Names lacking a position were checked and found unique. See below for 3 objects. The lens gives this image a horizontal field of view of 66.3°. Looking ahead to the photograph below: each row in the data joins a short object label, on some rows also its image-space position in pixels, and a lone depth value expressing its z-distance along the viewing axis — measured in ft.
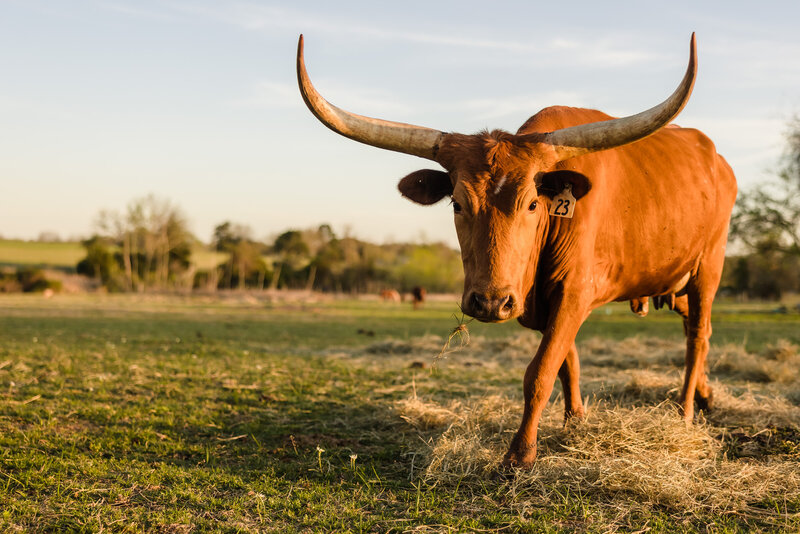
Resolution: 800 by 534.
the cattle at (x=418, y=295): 115.34
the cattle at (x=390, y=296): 147.02
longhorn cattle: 12.20
